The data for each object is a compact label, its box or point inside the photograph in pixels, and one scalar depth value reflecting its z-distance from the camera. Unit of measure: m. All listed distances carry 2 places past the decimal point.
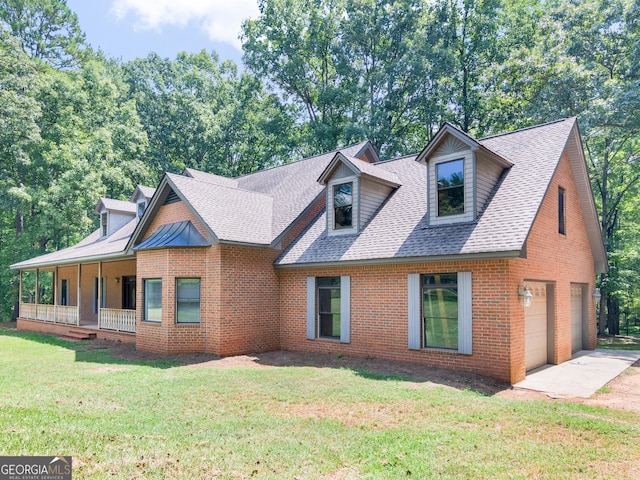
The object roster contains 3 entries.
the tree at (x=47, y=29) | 31.55
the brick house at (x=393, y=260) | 9.53
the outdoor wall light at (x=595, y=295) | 14.65
